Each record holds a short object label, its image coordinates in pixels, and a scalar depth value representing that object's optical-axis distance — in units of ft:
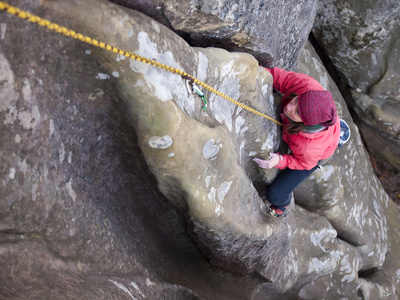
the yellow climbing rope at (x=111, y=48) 3.12
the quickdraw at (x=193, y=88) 5.87
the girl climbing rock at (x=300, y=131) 7.13
